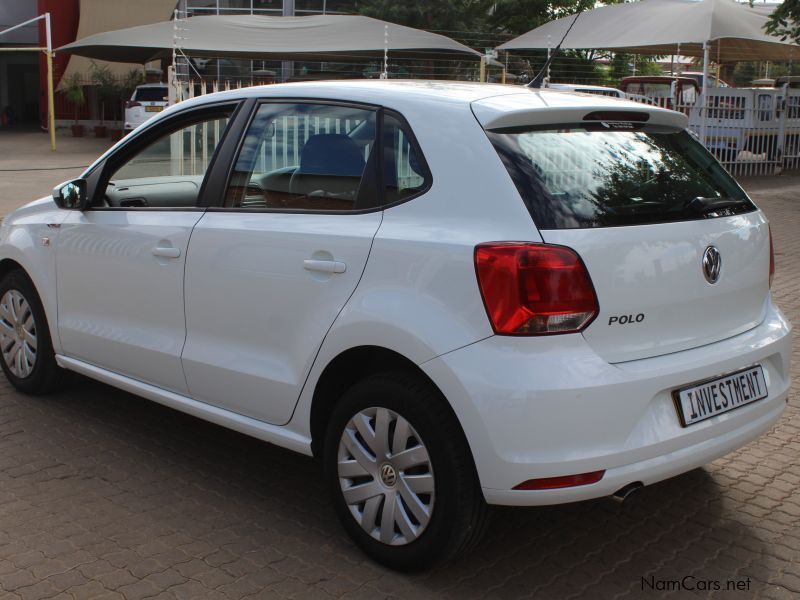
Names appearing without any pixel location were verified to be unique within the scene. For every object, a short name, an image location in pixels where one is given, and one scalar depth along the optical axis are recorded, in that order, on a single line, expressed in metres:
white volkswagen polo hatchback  3.04
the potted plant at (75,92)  33.03
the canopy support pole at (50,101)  23.73
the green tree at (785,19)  16.86
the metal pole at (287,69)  32.50
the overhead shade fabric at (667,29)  18.92
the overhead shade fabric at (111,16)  34.22
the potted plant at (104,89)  32.94
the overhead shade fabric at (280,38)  20.61
